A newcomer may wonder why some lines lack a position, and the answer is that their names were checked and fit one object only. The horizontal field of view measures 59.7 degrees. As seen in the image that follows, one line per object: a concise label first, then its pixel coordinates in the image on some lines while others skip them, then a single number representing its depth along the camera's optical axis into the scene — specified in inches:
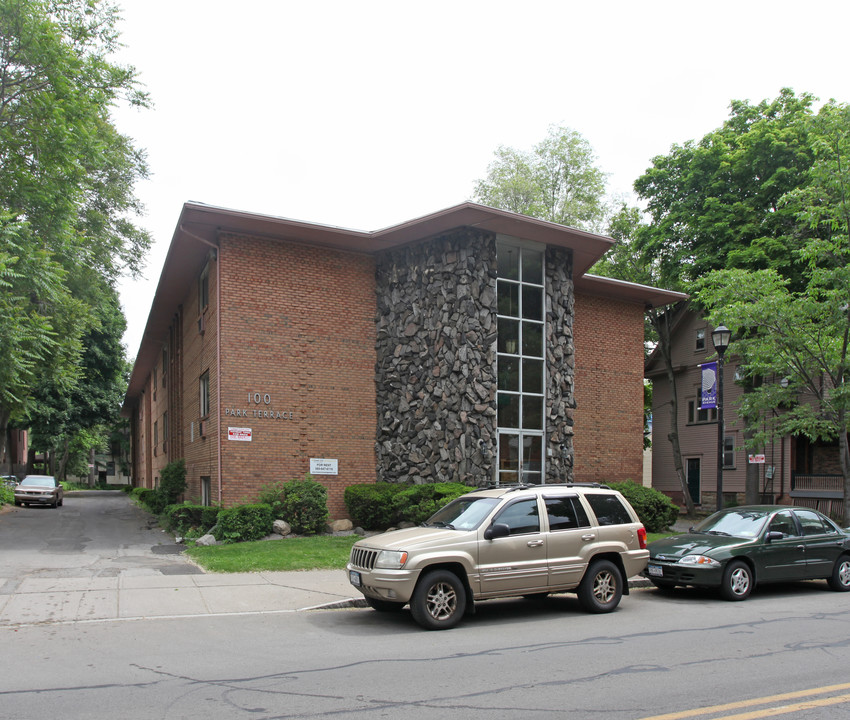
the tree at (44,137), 772.0
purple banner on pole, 667.4
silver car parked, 1259.0
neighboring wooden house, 1144.2
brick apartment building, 708.0
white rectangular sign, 732.7
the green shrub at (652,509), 777.6
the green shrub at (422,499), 673.0
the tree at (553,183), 1496.1
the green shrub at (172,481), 932.0
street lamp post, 632.8
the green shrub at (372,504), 696.4
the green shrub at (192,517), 672.4
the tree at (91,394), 1676.9
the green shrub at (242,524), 640.4
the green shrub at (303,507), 686.5
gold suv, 349.1
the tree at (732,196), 996.6
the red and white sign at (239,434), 691.4
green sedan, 449.4
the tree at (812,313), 676.1
